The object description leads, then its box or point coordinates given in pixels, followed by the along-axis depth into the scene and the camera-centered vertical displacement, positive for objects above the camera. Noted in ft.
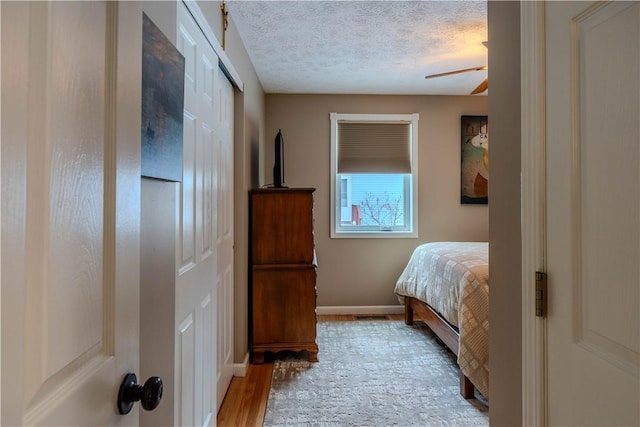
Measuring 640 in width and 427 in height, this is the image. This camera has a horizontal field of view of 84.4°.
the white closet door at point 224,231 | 6.95 -0.29
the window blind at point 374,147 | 13.71 +2.74
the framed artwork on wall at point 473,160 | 13.82 +2.24
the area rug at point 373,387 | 6.83 -3.84
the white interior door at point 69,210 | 1.36 +0.04
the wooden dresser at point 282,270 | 9.29 -1.39
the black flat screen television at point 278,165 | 9.98 +1.53
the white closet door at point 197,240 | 4.58 -0.34
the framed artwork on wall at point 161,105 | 3.20 +1.13
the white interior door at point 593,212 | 2.15 +0.03
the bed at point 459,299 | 7.06 -1.97
